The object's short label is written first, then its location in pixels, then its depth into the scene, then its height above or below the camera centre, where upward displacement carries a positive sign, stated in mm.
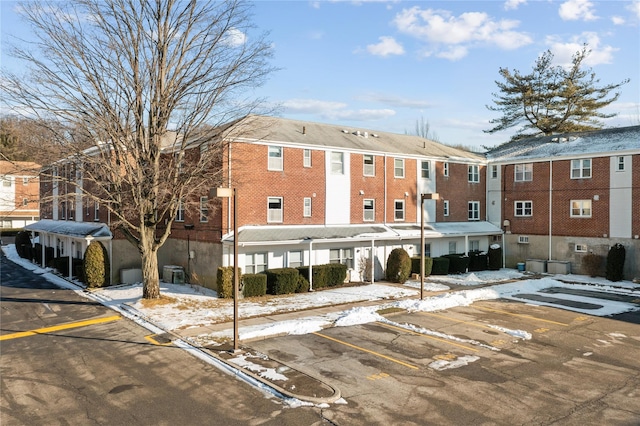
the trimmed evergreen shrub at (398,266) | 26656 -3324
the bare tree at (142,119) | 18609 +3882
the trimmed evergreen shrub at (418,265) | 28312 -3467
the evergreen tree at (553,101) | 46938 +11858
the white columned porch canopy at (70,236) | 26250 -1692
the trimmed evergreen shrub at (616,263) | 27109 -3130
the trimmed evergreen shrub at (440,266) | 29453 -3648
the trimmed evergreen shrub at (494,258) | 32656 -3459
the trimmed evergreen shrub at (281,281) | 22859 -3623
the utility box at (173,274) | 25656 -3726
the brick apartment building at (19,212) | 54688 -442
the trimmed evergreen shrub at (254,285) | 21922 -3680
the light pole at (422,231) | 20436 -1016
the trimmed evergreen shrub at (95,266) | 24734 -3165
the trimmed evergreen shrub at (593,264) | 28672 -3394
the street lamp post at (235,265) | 12945 -1611
